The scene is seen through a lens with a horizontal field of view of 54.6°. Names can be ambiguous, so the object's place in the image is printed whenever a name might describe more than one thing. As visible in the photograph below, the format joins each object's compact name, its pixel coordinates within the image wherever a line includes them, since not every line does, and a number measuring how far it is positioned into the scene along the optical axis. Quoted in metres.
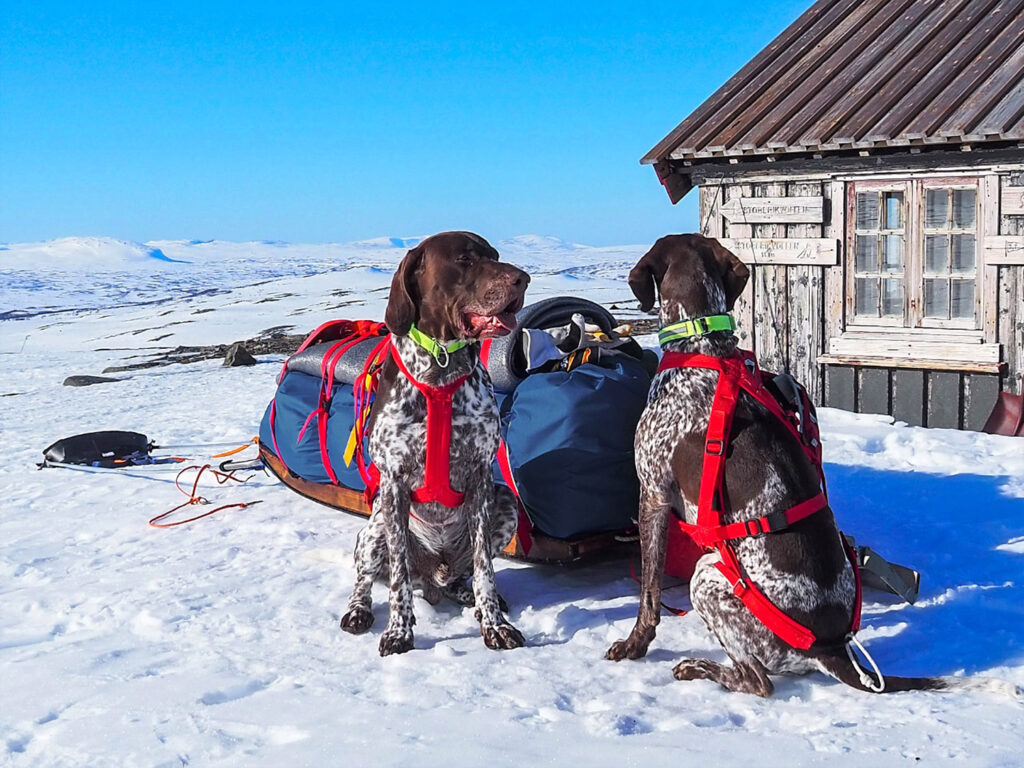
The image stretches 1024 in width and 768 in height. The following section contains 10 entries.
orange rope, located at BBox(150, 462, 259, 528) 5.78
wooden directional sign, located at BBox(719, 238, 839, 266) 8.58
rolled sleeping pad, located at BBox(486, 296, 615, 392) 4.68
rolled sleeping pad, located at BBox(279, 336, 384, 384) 5.33
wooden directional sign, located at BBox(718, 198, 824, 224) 8.53
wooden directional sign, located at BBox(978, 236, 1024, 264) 7.58
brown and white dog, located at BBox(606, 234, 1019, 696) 3.29
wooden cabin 7.71
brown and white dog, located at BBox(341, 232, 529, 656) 3.74
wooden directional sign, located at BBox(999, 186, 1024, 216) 7.49
